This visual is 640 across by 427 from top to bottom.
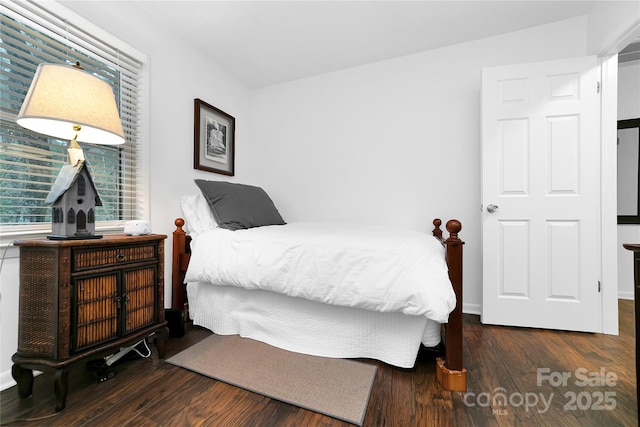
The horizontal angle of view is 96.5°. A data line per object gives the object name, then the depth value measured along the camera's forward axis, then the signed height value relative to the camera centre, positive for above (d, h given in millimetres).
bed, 1424 -410
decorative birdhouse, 1314 +45
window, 1422 +485
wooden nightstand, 1214 -418
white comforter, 1407 -299
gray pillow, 2191 +61
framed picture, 2617 +732
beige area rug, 1265 -836
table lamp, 1186 +408
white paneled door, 2139 +148
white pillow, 2139 -18
